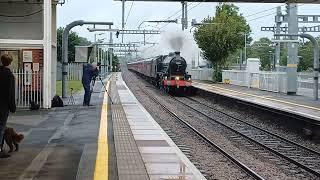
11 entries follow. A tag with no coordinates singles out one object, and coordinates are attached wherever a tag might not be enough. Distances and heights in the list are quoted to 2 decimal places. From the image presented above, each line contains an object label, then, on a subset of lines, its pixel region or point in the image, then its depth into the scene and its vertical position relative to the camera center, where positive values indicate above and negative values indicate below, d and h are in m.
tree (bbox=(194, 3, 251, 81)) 52.00 +3.12
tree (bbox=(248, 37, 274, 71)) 110.51 +3.17
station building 20.38 +0.80
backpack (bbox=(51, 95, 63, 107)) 22.05 -1.49
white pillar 20.23 +0.73
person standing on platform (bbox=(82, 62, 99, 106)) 21.88 -0.37
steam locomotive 36.47 -0.58
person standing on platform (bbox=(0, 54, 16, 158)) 9.69 -0.51
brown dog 10.69 -1.44
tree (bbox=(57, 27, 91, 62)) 63.62 +3.23
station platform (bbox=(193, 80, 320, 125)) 21.38 -1.72
